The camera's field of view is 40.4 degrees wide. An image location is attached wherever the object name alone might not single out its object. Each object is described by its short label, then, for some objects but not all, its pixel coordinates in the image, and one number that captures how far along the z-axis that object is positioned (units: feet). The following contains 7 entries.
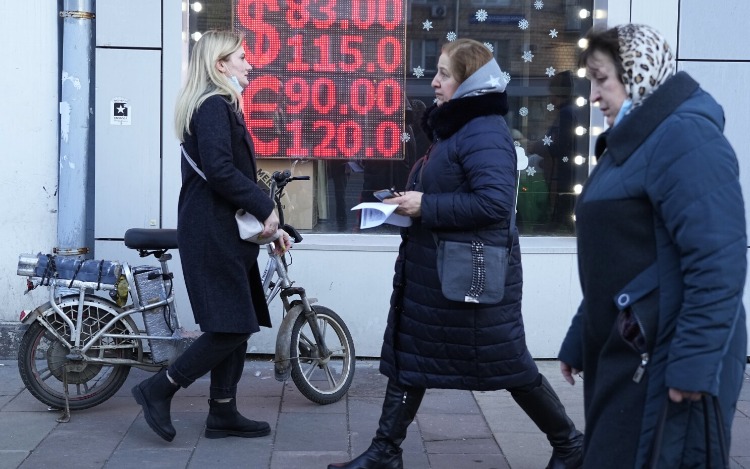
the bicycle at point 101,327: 17.13
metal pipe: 19.75
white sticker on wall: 21.09
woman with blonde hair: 14.80
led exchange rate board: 21.85
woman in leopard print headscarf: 8.13
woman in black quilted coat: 13.24
